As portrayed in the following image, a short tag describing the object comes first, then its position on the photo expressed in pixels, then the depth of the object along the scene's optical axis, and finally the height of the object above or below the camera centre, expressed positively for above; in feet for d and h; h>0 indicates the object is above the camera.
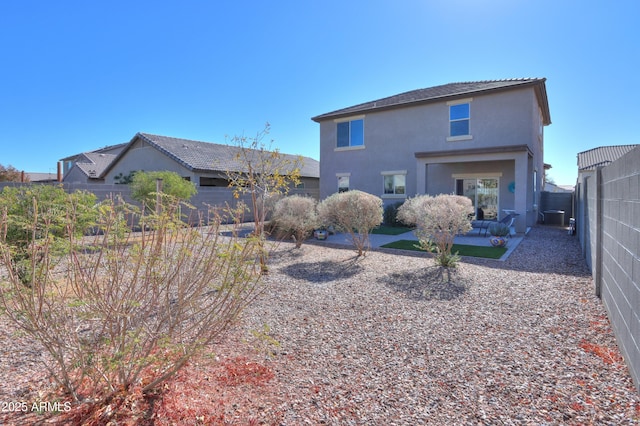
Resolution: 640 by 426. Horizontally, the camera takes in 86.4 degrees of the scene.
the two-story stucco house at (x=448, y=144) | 48.32 +10.43
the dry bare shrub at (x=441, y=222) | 24.67 -1.06
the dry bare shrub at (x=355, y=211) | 28.55 -0.36
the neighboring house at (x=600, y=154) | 71.01 +12.22
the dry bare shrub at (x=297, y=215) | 33.63 -0.83
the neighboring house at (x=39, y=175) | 166.30 +15.11
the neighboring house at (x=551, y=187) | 133.82 +8.46
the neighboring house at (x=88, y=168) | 96.43 +11.18
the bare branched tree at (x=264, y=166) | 29.12 +3.83
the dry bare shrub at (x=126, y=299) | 7.82 -2.26
